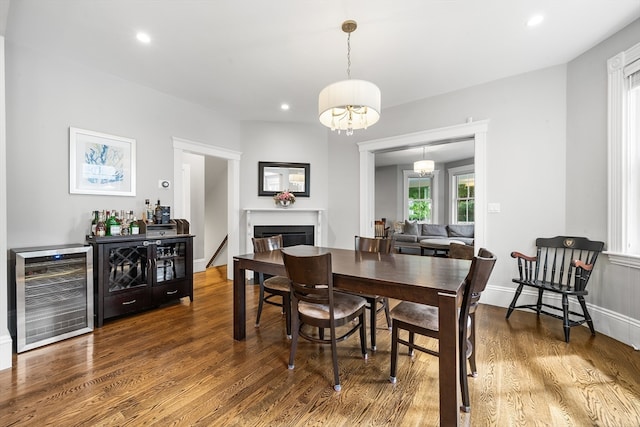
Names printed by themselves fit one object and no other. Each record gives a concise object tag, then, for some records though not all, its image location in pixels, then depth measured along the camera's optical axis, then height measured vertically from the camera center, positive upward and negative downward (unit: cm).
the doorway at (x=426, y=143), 341 +84
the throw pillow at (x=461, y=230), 644 -41
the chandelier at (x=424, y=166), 616 +108
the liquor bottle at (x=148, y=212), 334 +1
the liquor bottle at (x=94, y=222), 285 -10
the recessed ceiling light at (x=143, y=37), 241 +159
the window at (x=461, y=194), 742 +54
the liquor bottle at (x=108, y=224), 292 -12
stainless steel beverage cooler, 221 -72
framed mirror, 464 +61
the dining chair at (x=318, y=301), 173 -64
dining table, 136 -42
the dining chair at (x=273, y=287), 246 -69
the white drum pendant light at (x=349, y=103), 192 +84
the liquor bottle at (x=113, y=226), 292 -14
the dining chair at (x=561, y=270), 245 -59
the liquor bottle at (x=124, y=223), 305 -12
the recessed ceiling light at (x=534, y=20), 223 +162
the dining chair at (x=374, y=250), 224 -40
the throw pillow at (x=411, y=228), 702 -39
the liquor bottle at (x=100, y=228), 283 -16
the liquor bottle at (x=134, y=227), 305 -17
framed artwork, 285 +55
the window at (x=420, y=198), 817 +45
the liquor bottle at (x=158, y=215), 335 -3
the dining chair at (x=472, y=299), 167 -51
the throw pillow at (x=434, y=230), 676 -43
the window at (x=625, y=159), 240 +49
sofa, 638 -50
